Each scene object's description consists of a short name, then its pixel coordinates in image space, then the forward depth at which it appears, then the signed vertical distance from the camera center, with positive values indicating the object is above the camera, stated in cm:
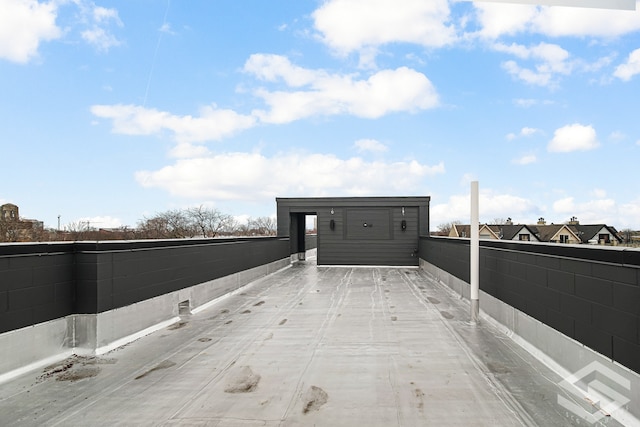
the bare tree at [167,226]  3186 -31
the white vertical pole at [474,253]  641 -57
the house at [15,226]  2094 -16
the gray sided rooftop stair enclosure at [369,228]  1702 -29
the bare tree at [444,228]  5934 -105
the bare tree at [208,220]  3847 +30
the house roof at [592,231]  3811 -107
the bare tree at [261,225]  4956 -36
